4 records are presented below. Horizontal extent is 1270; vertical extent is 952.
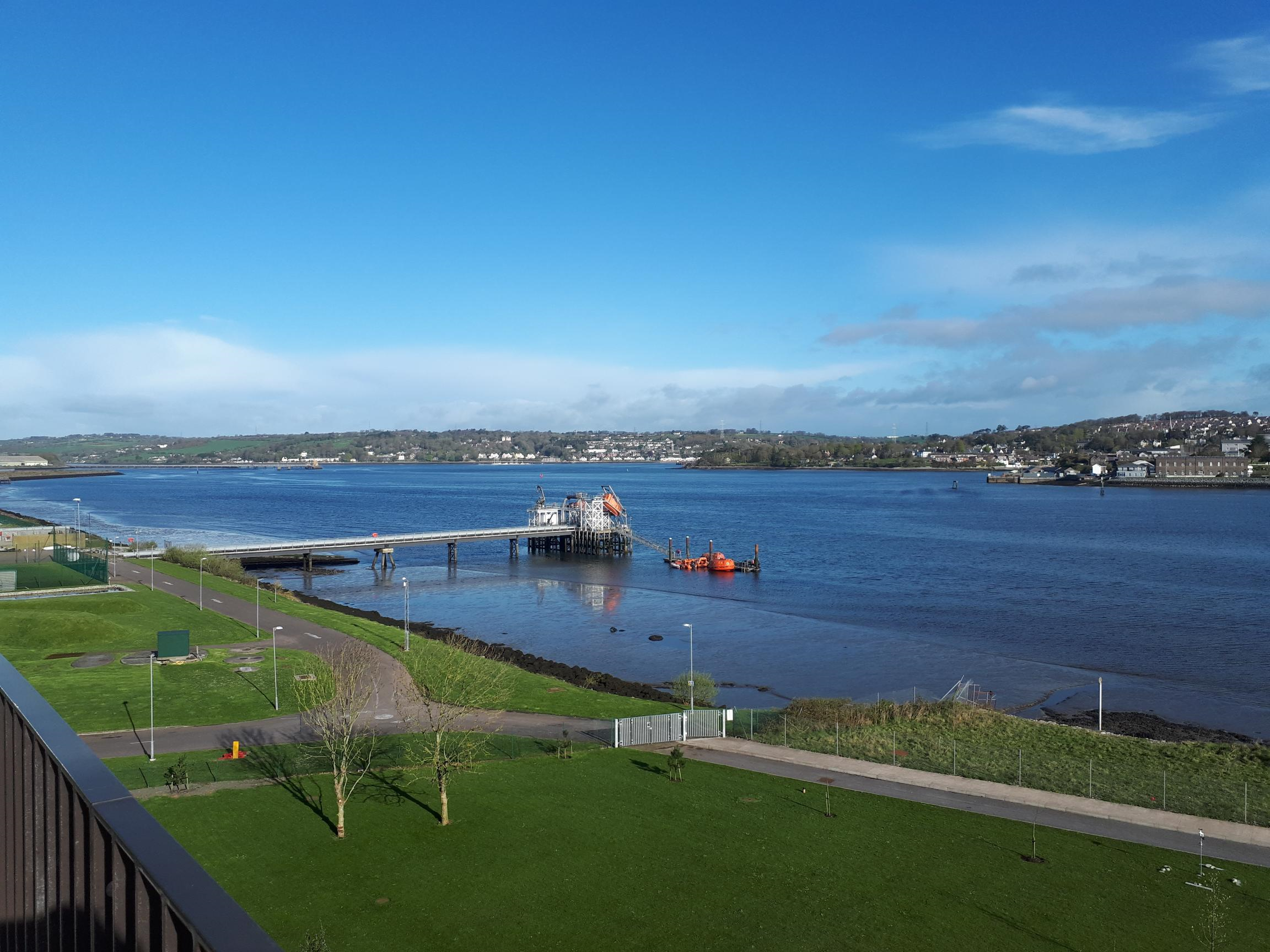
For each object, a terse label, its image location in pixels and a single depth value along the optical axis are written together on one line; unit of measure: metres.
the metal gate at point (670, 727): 33.59
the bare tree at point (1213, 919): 19.14
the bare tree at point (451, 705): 28.11
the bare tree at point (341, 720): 25.28
